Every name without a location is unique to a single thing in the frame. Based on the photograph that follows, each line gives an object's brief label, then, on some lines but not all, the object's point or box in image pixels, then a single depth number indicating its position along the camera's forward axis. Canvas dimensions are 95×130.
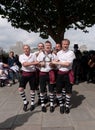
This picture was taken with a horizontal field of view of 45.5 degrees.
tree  6.71
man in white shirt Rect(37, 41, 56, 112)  3.04
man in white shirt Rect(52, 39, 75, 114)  2.96
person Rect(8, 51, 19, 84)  5.67
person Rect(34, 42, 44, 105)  3.15
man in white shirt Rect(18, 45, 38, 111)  3.06
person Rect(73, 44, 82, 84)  5.15
